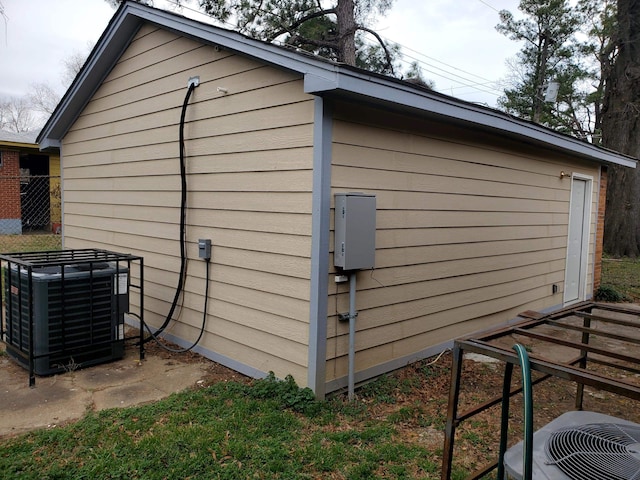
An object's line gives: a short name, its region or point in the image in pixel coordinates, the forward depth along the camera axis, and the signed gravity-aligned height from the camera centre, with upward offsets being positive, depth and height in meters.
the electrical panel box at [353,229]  3.43 -0.17
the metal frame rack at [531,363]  1.40 -0.50
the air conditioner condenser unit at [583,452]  1.32 -0.72
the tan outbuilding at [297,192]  3.53 +0.11
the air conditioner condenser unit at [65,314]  3.91 -1.01
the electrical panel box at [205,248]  4.34 -0.44
